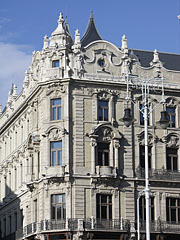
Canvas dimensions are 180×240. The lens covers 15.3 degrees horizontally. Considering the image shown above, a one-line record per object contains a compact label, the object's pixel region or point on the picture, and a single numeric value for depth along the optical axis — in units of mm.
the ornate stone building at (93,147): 53969
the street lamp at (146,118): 35562
